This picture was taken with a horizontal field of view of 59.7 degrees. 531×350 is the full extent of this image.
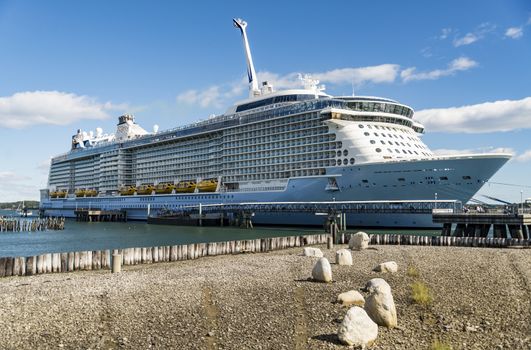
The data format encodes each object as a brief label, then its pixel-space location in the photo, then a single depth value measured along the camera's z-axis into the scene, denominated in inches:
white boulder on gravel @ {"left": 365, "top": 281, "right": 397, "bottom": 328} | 439.5
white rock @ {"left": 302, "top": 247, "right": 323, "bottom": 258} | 1009.7
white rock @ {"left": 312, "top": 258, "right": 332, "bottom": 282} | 666.9
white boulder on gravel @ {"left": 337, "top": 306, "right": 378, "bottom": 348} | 394.0
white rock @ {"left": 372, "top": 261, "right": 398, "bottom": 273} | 746.8
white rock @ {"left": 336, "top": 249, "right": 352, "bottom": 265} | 846.8
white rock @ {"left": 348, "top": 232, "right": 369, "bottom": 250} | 1111.6
